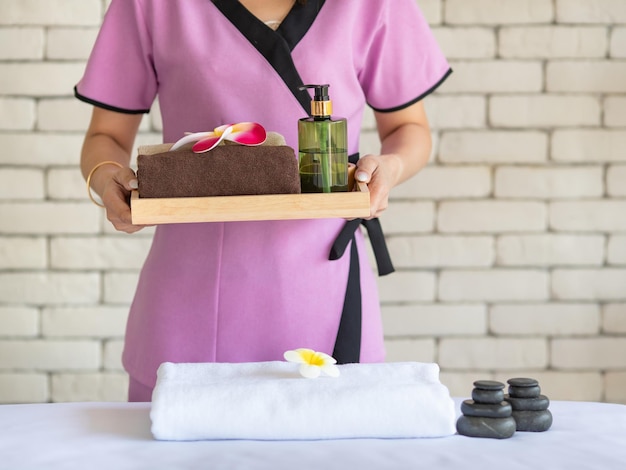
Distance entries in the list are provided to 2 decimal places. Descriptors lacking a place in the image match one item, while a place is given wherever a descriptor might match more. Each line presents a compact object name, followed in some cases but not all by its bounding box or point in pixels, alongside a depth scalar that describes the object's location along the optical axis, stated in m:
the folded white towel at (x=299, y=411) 1.76
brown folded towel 1.91
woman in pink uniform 2.16
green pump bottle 1.94
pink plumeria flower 1.94
